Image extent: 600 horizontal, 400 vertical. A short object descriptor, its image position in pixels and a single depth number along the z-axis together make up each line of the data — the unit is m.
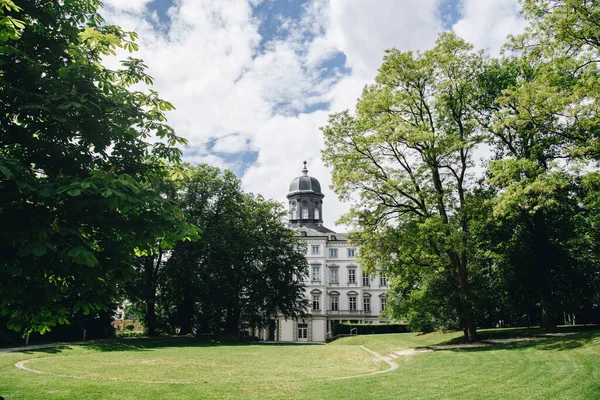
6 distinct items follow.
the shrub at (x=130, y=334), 42.06
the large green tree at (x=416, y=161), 20.17
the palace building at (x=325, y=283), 54.28
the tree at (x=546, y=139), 13.79
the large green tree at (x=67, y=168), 5.16
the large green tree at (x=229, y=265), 31.98
